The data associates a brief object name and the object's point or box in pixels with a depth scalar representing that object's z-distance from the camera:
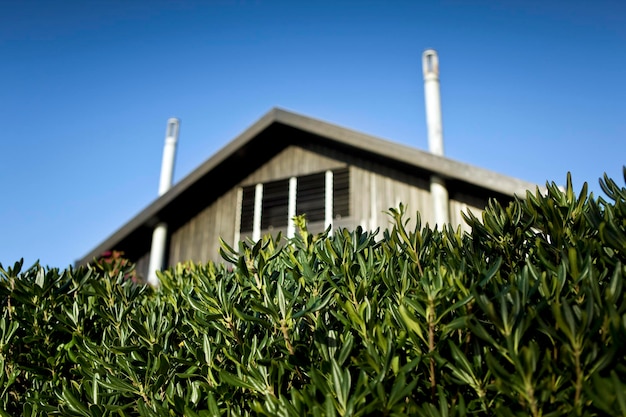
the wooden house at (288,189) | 12.02
